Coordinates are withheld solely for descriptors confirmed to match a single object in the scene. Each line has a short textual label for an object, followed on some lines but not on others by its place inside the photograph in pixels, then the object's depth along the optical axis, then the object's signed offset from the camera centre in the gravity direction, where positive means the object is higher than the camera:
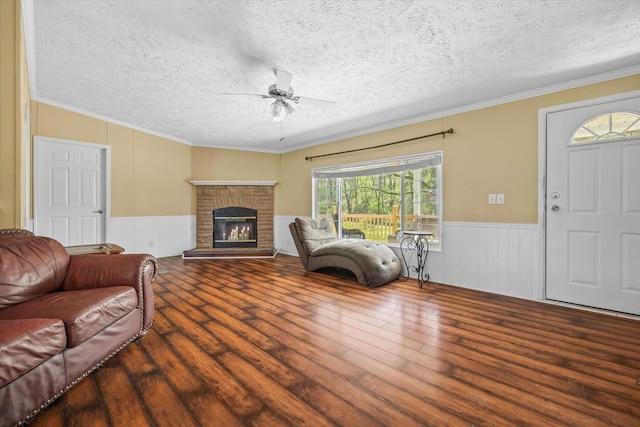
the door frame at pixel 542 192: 3.04 +0.23
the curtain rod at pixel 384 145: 3.76 +1.09
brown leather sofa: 1.25 -0.56
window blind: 3.94 +0.75
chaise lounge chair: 3.64 -0.58
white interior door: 3.81 +0.31
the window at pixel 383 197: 3.98 +0.26
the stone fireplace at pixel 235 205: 5.96 +0.16
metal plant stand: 3.69 -0.54
